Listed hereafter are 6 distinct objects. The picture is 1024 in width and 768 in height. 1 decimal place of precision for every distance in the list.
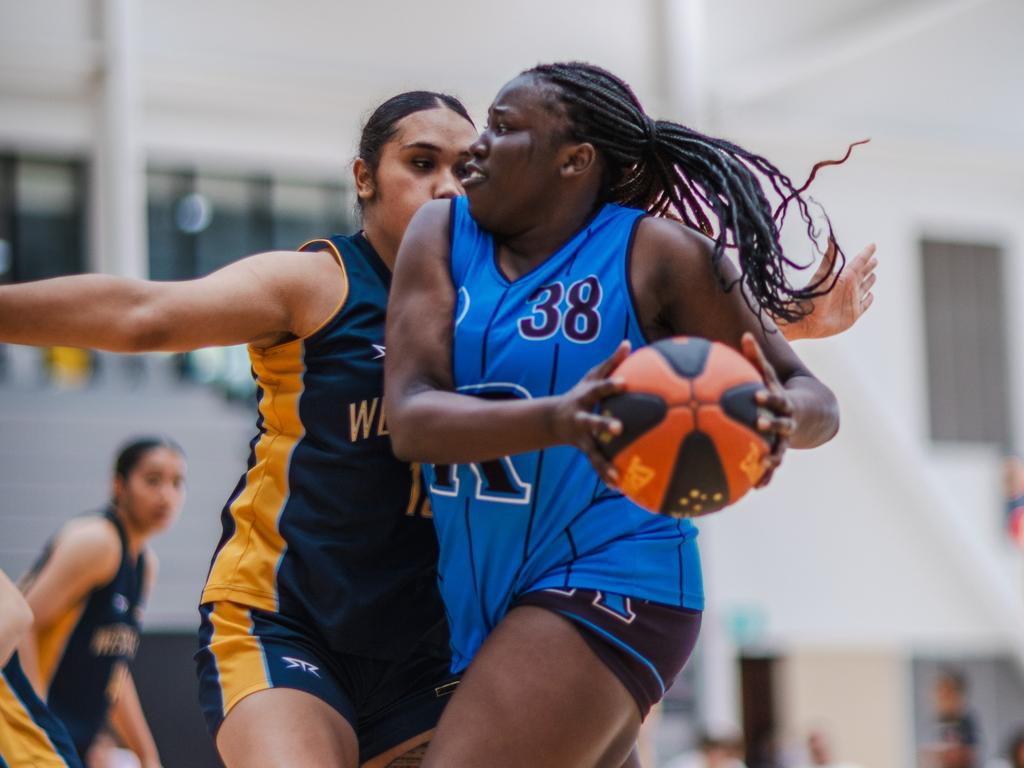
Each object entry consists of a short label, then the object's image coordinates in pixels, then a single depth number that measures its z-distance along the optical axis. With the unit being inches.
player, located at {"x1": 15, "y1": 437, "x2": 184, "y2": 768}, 439.4
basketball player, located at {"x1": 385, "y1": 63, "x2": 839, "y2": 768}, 199.3
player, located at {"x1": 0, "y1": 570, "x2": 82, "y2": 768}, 284.3
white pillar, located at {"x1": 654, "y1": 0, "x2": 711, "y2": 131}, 1335.5
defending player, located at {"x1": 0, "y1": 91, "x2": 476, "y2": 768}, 236.7
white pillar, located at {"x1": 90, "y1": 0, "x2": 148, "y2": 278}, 1272.2
